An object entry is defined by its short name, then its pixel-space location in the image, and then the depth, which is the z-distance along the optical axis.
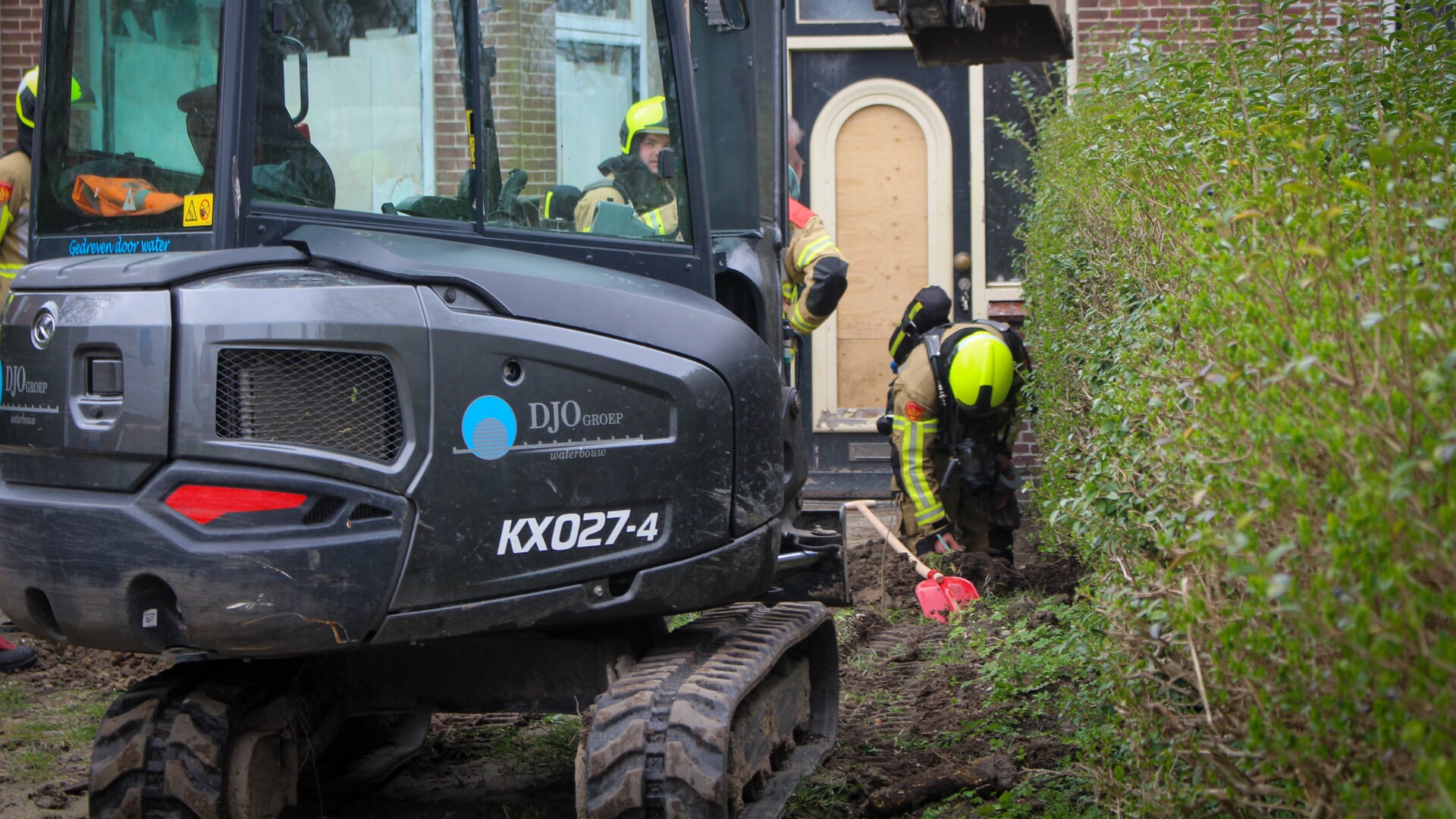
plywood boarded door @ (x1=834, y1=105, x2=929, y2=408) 10.80
